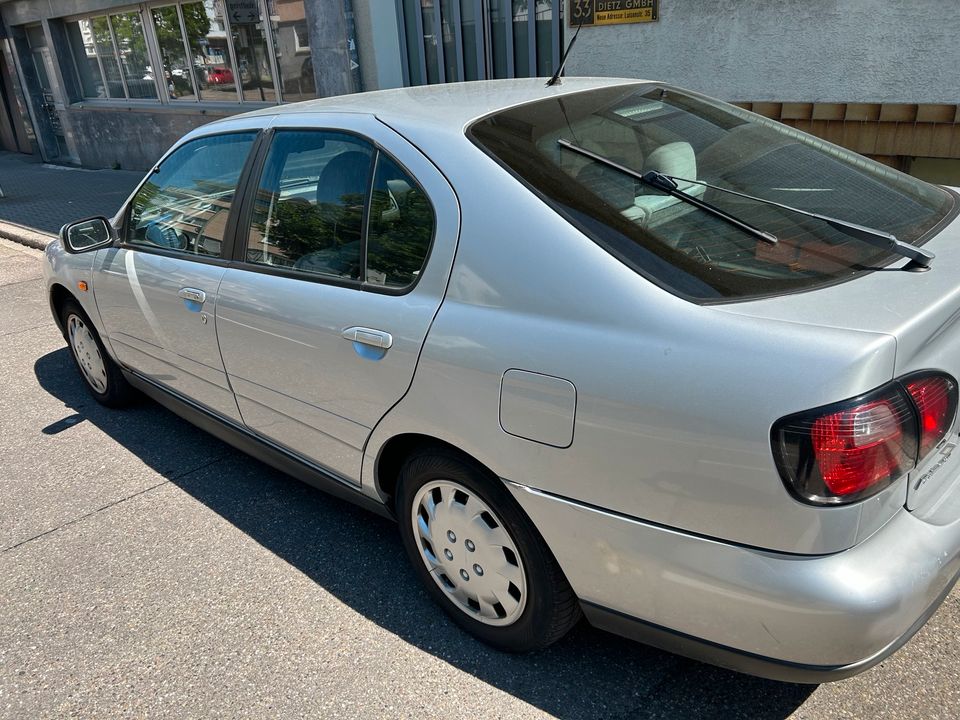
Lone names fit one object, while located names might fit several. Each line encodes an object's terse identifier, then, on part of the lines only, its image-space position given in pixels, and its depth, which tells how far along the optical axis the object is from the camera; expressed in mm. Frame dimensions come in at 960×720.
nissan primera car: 1687
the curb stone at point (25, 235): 9133
